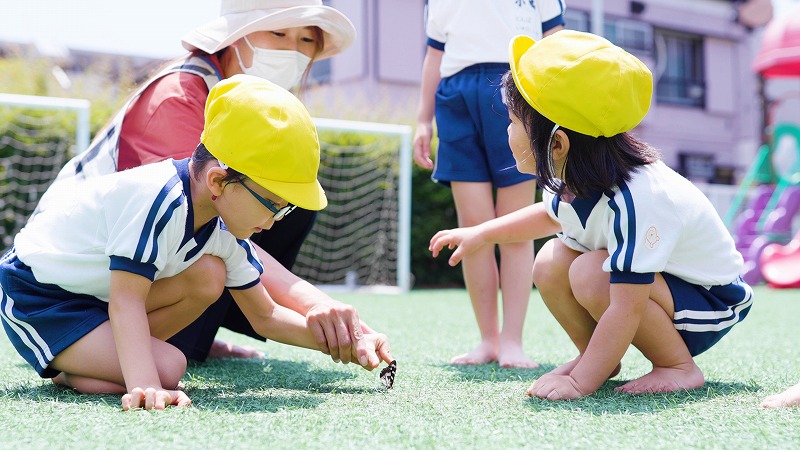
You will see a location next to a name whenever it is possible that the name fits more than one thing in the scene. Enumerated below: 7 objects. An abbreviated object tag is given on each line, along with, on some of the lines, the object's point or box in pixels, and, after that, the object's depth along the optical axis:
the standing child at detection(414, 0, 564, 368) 2.42
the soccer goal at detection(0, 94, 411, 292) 5.71
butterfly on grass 1.74
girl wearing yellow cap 1.54
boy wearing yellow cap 1.50
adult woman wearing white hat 2.01
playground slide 6.01
